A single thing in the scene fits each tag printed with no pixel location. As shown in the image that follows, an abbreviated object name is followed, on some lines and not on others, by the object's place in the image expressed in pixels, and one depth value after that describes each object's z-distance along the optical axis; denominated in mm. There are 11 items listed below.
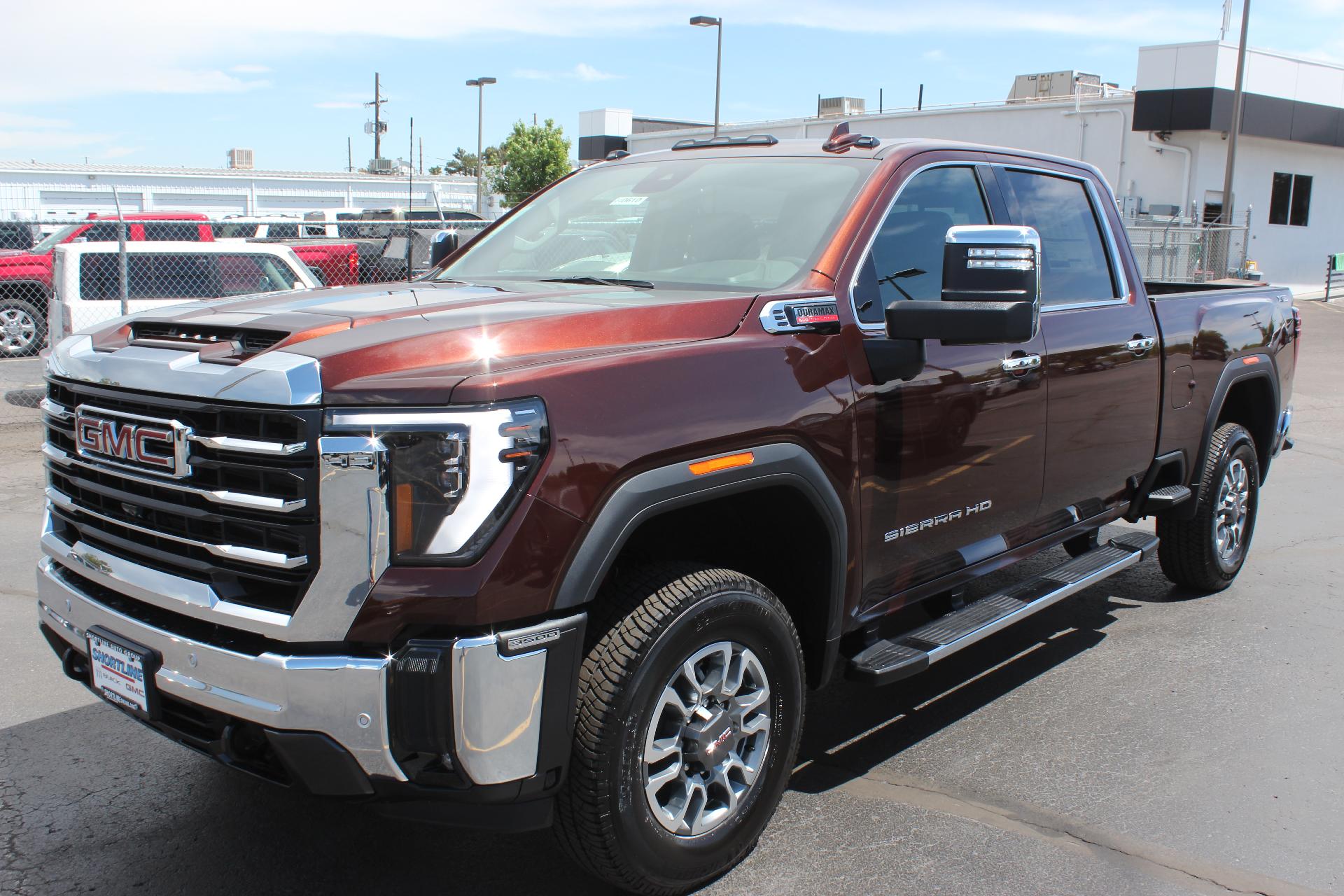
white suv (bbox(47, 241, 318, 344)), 11367
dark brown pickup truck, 2557
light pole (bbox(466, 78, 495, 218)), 44250
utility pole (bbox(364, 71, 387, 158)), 70500
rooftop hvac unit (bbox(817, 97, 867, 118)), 37884
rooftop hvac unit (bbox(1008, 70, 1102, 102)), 33250
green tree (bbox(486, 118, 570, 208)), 51969
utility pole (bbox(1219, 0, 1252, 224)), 24891
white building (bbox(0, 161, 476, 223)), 37906
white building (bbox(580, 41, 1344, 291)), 28281
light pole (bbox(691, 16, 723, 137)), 34562
